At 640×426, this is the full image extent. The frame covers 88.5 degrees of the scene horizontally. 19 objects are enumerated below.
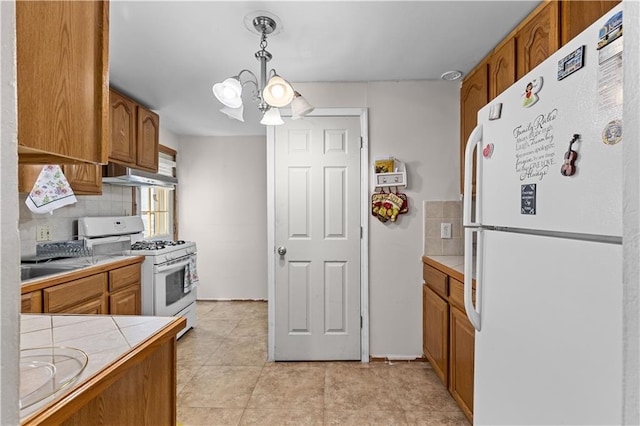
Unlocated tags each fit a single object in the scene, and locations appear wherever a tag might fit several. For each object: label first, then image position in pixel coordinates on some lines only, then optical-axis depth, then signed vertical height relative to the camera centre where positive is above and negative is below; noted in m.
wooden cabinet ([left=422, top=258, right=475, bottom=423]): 1.84 -0.81
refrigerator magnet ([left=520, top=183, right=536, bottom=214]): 0.95 +0.03
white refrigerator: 0.70 -0.08
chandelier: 1.70 +0.63
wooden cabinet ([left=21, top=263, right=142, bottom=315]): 1.90 -0.57
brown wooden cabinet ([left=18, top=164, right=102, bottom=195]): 2.27 +0.25
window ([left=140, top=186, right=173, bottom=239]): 4.07 -0.02
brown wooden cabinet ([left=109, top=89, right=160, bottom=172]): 2.86 +0.72
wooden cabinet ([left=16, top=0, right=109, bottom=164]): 0.58 +0.26
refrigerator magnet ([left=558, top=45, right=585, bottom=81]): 0.79 +0.37
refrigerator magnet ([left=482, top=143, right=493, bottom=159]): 1.21 +0.22
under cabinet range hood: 2.91 +0.31
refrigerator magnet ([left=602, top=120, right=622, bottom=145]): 0.67 +0.16
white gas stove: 2.93 -0.50
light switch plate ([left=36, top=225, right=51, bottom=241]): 2.52 -0.18
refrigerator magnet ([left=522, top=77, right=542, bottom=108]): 0.95 +0.35
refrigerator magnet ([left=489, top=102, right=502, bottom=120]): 1.16 +0.36
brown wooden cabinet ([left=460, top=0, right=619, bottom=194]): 1.47 +0.87
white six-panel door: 2.75 -0.25
